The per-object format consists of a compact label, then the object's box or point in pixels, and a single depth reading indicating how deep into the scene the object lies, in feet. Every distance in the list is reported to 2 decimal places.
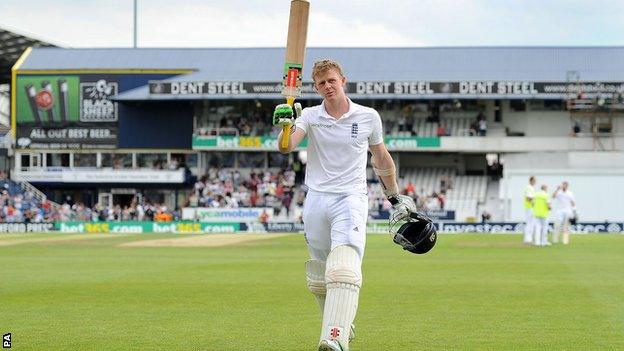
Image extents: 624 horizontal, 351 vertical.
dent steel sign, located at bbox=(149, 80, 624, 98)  178.70
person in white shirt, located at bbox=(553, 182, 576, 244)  97.30
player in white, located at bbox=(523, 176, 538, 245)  91.35
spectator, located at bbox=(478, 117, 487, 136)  183.83
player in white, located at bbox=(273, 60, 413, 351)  25.55
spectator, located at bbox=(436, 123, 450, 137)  184.14
